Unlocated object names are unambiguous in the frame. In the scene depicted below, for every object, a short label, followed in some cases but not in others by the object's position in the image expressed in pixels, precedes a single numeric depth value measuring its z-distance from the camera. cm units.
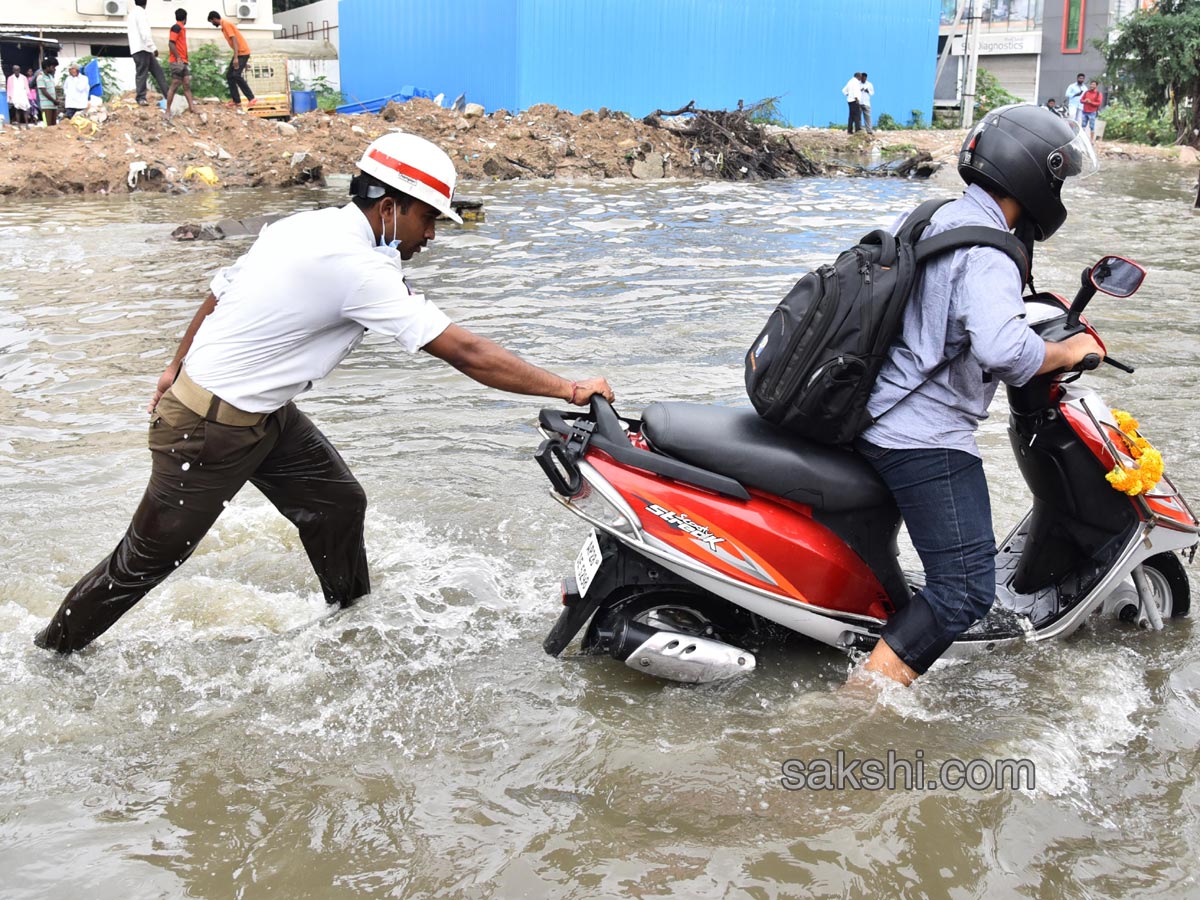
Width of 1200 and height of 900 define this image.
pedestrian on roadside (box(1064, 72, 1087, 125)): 3262
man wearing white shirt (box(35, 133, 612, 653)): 321
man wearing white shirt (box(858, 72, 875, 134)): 3084
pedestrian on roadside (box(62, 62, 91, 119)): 2448
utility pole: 3581
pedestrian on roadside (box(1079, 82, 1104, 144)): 3216
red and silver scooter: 329
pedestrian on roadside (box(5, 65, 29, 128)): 2433
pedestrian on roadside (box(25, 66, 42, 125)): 2544
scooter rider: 300
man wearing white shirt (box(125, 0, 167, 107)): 2153
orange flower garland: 356
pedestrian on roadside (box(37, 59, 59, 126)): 2709
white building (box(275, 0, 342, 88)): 3978
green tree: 2841
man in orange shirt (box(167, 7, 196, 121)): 2125
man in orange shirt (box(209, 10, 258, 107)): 2420
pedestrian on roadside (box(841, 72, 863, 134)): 3081
